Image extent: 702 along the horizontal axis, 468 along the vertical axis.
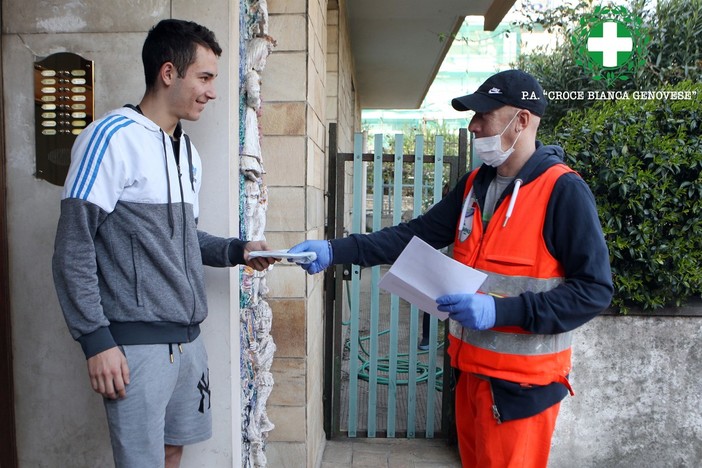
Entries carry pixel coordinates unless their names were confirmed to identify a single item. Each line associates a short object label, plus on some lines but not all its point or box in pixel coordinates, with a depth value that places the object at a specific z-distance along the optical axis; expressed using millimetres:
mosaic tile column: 2701
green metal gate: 4305
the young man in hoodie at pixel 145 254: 1726
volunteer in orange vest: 2014
